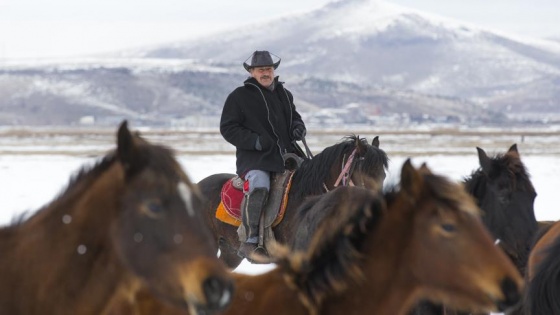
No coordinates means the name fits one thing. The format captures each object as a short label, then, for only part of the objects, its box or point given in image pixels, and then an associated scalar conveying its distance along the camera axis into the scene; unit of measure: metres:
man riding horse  17.22
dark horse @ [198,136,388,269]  16.33
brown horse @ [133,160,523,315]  8.08
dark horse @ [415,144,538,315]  13.16
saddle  17.34
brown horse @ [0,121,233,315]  7.45
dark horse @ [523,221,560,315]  10.54
